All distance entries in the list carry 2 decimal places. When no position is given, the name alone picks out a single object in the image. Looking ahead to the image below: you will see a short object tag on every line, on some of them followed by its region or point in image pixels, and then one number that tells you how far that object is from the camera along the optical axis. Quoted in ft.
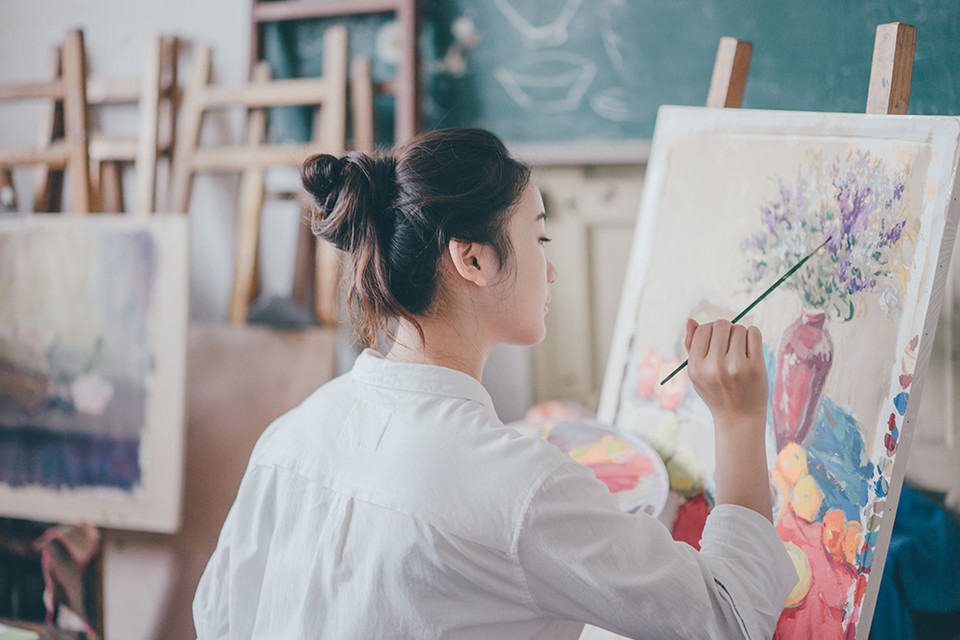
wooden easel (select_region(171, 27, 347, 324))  6.32
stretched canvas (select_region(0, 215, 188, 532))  6.04
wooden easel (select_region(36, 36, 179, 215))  6.68
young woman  2.26
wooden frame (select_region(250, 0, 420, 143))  6.24
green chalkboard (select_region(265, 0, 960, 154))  5.67
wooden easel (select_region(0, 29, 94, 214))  6.66
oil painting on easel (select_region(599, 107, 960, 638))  2.77
